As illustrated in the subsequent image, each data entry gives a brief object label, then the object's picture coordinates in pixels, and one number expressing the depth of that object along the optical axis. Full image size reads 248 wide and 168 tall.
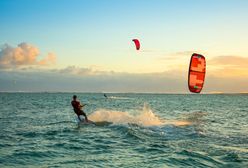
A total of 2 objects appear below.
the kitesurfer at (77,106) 23.82
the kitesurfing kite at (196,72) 19.22
